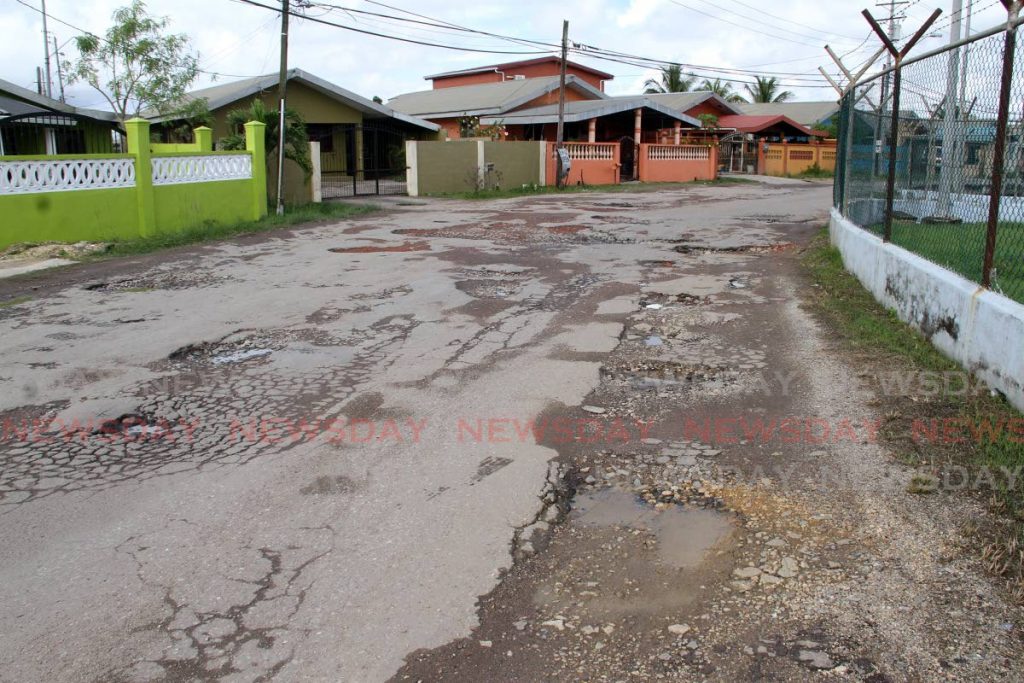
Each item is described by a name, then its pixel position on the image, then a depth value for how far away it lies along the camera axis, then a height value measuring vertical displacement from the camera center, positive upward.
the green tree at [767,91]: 61.09 +7.64
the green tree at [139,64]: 23.78 +3.74
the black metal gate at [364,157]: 31.45 +1.53
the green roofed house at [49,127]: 19.69 +1.88
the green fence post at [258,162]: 17.67 +0.71
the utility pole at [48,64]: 42.59 +6.66
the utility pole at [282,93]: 18.90 +2.27
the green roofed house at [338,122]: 26.66 +2.62
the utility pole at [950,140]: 7.24 +0.52
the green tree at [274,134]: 19.25 +1.46
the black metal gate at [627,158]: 36.62 +1.74
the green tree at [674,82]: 56.35 +7.73
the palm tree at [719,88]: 59.22 +7.64
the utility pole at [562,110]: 29.91 +3.10
